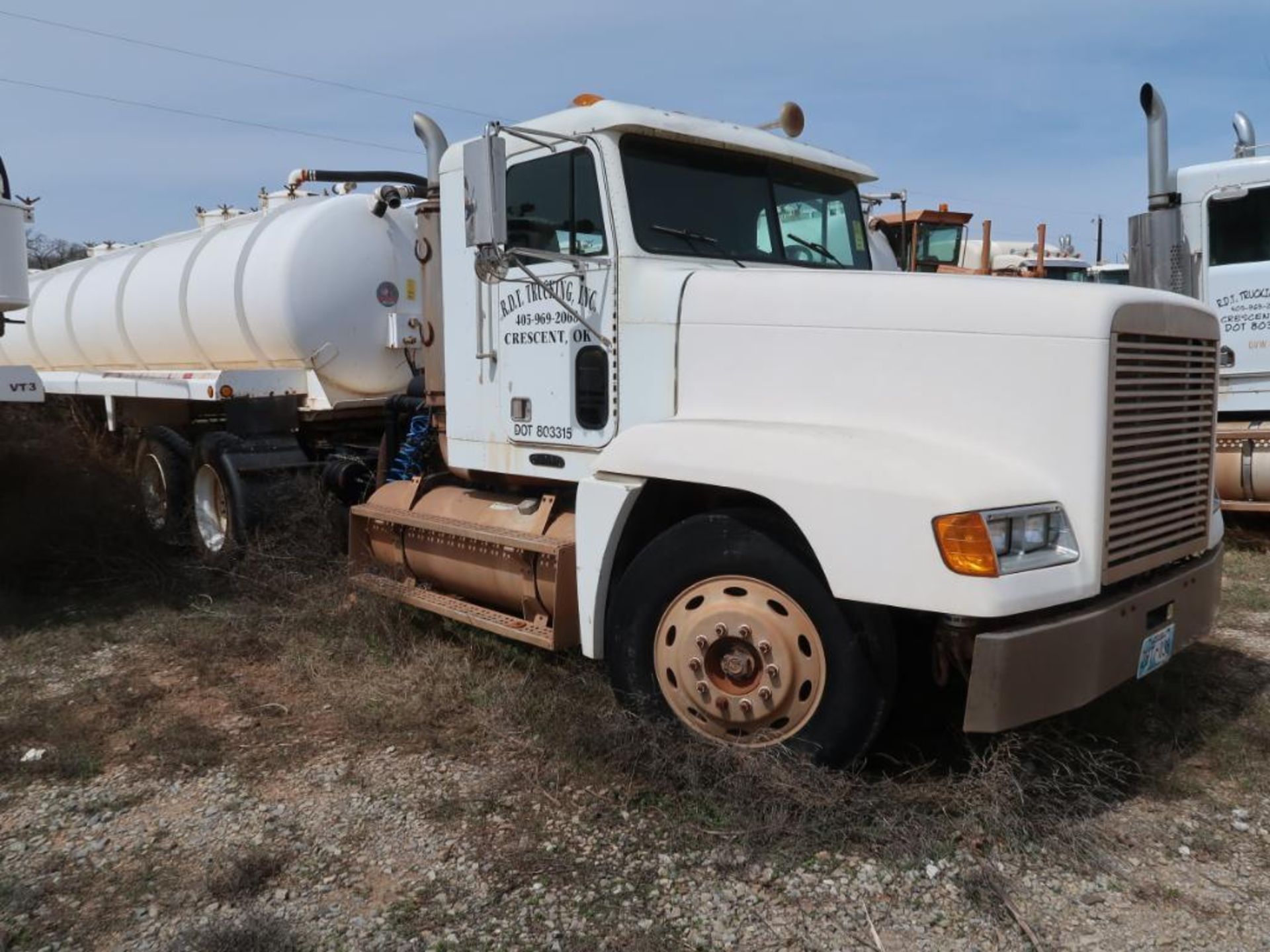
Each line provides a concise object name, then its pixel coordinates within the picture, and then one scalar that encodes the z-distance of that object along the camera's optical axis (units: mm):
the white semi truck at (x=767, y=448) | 3416
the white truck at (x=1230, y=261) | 8062
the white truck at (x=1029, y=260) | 12555
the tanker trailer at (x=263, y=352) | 7391
